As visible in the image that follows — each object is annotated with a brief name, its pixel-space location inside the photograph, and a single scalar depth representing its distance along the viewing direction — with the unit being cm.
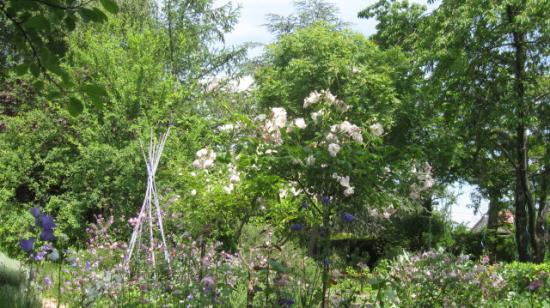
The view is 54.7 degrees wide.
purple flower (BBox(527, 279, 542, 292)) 342
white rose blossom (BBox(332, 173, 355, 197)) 369
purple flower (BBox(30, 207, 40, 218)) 223
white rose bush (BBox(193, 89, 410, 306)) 378
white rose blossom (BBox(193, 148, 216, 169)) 518
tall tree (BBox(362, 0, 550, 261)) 1085
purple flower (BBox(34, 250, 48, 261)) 307
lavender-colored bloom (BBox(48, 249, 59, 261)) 243
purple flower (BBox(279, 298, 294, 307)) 320
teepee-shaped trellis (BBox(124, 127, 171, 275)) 536
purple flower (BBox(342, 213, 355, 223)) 346
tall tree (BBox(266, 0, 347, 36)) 2420
